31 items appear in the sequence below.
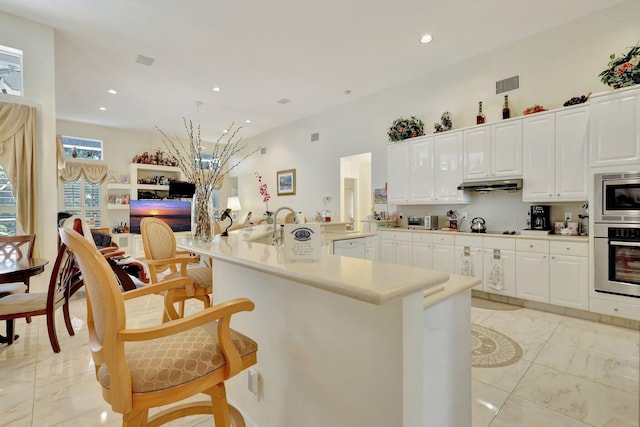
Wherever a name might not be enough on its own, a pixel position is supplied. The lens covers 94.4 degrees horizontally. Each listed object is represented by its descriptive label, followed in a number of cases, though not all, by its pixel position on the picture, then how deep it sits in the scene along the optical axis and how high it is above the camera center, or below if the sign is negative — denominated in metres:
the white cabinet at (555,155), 3.33 +0.62
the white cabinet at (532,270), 3.46 -0.74
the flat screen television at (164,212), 7.96 +0.00
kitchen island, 0.89 -0.51
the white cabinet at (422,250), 4.46 -0.63
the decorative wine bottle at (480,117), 4.21 +1.31
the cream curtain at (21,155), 3.30 +0.66
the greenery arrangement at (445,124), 4.59 +1.33
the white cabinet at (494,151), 3.81 +0.78
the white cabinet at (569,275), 3.20 -0.74
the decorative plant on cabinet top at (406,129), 4.94 +1.37
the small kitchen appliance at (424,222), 4.82 -0.21
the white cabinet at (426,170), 4.39 +0.63
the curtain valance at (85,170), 7.26 +1.07
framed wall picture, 7.71 +0.78
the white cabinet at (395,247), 4.73 -0.61
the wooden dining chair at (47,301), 2.39 -0.74
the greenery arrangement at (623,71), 2.94 +1.39
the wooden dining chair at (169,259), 2.28 -0.41
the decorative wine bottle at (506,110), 4.03 +1.34
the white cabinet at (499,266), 3.69 -0.73
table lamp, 8.71 +0.24
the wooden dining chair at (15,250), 2.90 -0.38
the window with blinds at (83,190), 7.39 +0.57
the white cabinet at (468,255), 3.96 -0.64
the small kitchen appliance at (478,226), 4.27 -0.25
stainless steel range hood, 3.79 +0.32
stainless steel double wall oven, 2.88 -0.26
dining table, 2.28 -0.44
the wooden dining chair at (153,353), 0.96 -0.53
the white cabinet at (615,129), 2.88 +0.79
